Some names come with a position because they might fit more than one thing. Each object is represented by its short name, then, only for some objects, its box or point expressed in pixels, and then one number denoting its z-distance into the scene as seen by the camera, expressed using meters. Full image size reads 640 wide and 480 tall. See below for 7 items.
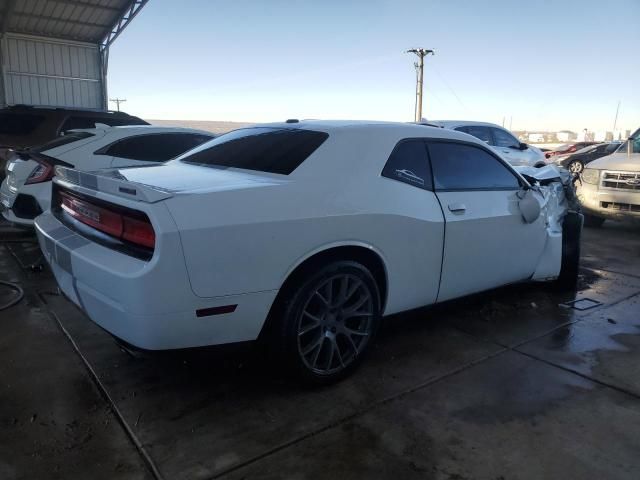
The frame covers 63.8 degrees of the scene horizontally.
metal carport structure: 14.00
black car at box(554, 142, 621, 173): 19.08
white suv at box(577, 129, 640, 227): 7.52
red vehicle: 21.91
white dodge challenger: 2.33
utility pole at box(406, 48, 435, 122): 41.24
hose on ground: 4.09
